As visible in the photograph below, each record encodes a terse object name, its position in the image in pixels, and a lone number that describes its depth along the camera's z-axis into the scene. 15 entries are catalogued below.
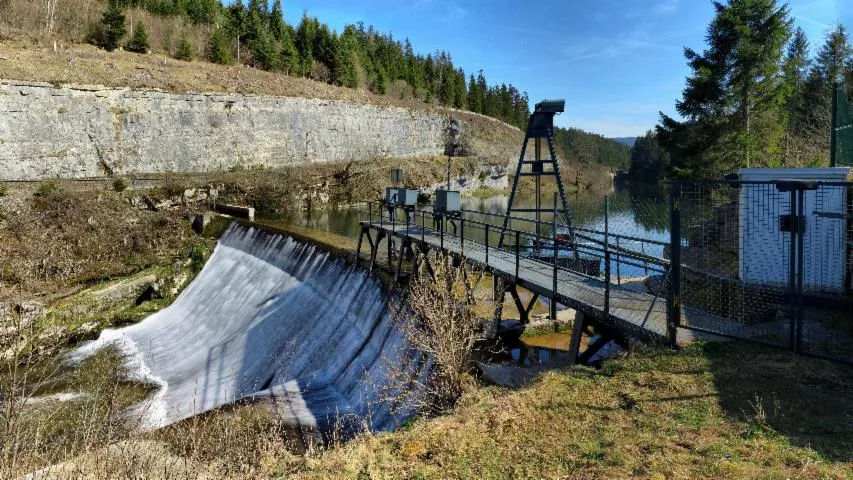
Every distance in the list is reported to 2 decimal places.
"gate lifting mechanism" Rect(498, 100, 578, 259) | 15.37
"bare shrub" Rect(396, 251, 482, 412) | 8.07
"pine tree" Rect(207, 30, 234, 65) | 54.44
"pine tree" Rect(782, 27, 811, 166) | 22.95
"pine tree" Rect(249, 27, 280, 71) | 60.00
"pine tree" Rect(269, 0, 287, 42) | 69.44
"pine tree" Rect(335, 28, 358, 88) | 68.12
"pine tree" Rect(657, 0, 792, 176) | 23.50
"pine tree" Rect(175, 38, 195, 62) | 51.33
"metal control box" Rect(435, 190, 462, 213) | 14.34
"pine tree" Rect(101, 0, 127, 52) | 47.00
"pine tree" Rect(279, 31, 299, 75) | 62.62
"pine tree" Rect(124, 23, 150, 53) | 48.88
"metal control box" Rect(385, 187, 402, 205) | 17.60
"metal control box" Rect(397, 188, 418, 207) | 16.23
